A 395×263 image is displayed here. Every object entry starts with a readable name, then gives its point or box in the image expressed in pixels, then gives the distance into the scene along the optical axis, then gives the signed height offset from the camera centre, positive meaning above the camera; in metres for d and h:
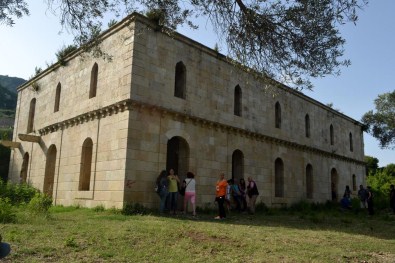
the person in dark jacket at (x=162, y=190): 12.75 +0.12
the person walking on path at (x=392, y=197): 18.91 +0.17
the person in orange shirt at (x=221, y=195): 12.73 +0.01
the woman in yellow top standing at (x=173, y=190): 13.02 +0.14
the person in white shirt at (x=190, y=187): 13.01 +0.26
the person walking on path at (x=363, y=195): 21.03 +0.25
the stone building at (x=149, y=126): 13.38 +2.97
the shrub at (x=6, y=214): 9.17 -0.63
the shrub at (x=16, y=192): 14.80 -0.12
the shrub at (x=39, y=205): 10.54 -0.44
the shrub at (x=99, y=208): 12.88 -0.58
